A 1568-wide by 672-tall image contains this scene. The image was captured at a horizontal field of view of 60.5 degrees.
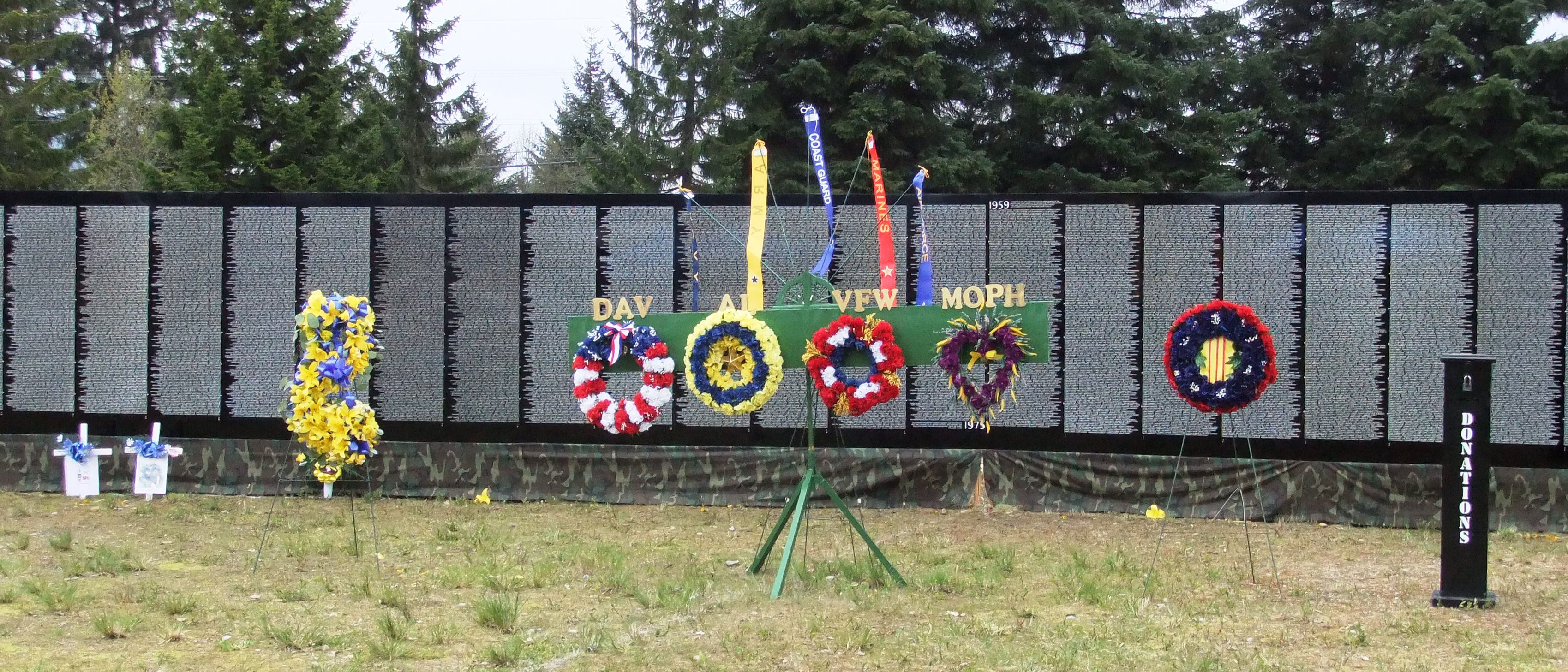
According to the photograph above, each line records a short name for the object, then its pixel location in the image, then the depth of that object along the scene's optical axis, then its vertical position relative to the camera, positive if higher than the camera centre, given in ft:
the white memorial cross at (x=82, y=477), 36.09 -4.06
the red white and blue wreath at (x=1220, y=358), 25.17 -0.25
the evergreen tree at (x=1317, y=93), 66.80 +13.17
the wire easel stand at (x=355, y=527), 27.17 -4.60
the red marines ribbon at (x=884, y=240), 27.86 +2.09
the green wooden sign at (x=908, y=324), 24.31 +0.27
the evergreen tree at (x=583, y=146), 72.02 +15.54
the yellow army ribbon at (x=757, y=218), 25.82 +2.32
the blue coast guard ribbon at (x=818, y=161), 25.76 +3.50
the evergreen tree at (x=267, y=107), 63.77 +10.74
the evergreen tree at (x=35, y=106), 71.56 +12.68
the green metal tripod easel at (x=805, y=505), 24.22 -3.09
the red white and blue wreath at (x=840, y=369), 24.06 -0.43
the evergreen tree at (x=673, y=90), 69.46 +12.91
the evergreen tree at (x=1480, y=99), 58.59 +11.27
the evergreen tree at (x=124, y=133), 80.43 +12.40
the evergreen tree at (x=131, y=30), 101.14 +22.47
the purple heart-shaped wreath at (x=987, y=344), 24.02 -0.05
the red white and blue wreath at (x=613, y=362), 25.29 -0.77
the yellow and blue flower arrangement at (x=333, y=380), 27.37 -1.02
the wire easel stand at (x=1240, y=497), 26.14 -3.68
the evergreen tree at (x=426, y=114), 79.20 +13.06
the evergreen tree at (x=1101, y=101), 65.31 +12.07
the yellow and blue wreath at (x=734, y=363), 24.43 -0.47
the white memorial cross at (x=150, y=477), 35.83 -4.00
